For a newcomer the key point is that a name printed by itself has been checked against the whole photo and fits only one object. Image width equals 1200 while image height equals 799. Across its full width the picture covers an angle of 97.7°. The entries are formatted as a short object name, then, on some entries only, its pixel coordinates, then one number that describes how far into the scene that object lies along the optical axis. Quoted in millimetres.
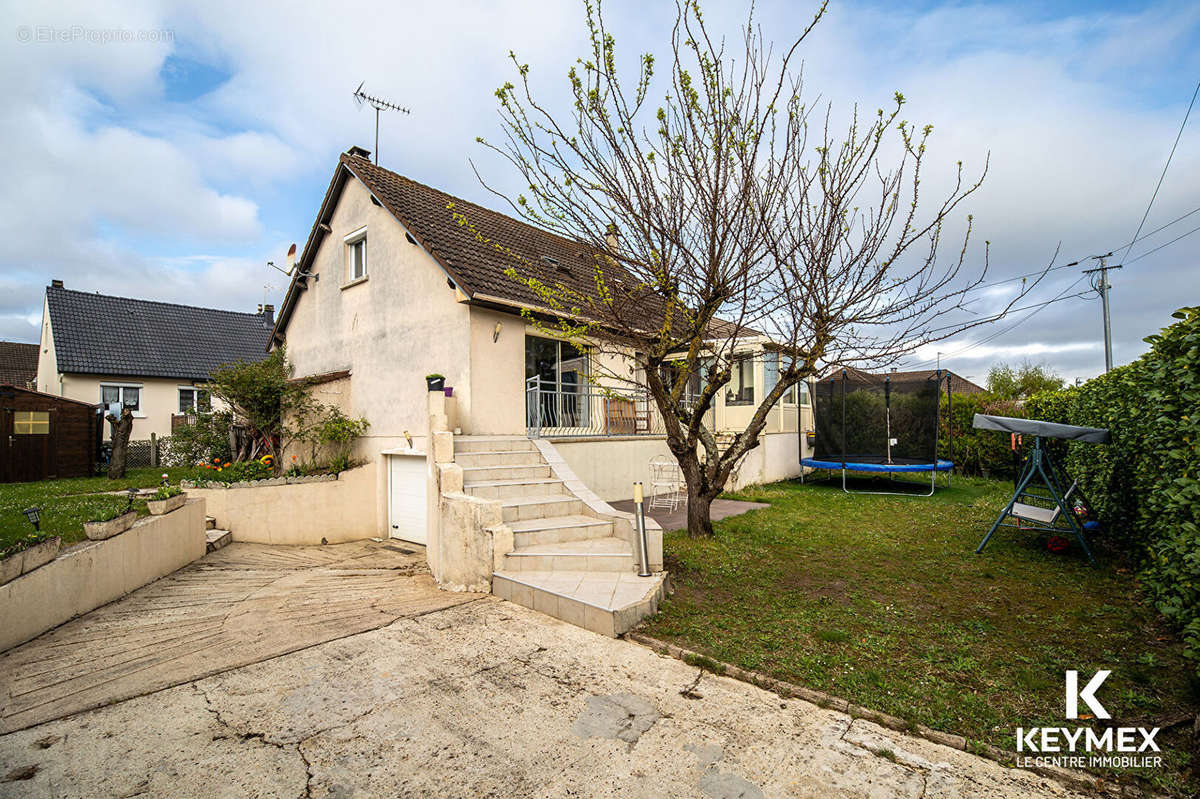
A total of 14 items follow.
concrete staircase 4836
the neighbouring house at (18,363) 30094
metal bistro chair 10531
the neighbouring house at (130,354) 19891
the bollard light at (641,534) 5434
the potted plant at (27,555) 4555
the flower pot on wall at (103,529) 5793
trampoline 12930
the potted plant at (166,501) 7121
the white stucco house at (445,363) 7902
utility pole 21375
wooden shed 14359
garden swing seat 6227
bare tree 5770
